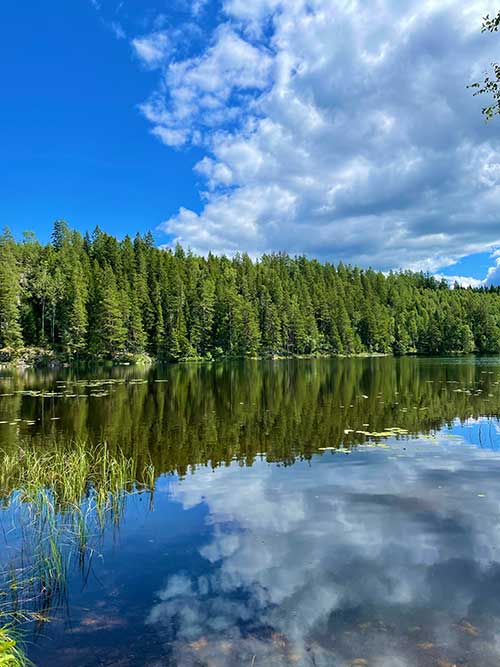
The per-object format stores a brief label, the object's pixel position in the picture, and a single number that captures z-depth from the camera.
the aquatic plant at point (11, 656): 3.28
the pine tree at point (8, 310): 76.69
